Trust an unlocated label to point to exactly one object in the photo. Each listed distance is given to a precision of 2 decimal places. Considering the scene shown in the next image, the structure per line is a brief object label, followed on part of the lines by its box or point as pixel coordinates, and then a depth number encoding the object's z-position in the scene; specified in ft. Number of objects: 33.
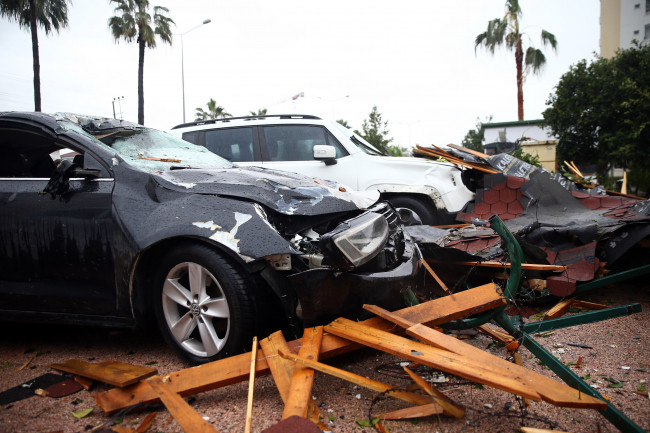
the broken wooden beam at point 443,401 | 6.42
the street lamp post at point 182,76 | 76.15
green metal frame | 6.58
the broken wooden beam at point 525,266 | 11.25
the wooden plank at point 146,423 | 6.51
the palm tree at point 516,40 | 79.46
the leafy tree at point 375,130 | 83.76
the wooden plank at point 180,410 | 6.13
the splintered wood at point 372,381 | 6.02
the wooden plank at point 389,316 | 7.55
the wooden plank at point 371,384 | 6.66
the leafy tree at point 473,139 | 164.75
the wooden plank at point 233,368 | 7.18
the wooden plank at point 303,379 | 6.24
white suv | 18.16
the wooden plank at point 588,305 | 11.07
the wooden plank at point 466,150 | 19.03
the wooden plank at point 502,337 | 8.30
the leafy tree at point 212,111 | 134.21
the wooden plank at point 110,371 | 7.43
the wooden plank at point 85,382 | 8.00
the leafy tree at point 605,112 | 50.52
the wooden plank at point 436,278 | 10.14
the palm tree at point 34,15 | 63.52
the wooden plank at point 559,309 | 10.71
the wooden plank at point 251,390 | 6.17
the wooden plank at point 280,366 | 6.56
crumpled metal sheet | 11.44
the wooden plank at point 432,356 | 5.82
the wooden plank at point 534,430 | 5.80
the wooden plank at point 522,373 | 5.61
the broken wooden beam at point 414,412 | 6.37
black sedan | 7.74
